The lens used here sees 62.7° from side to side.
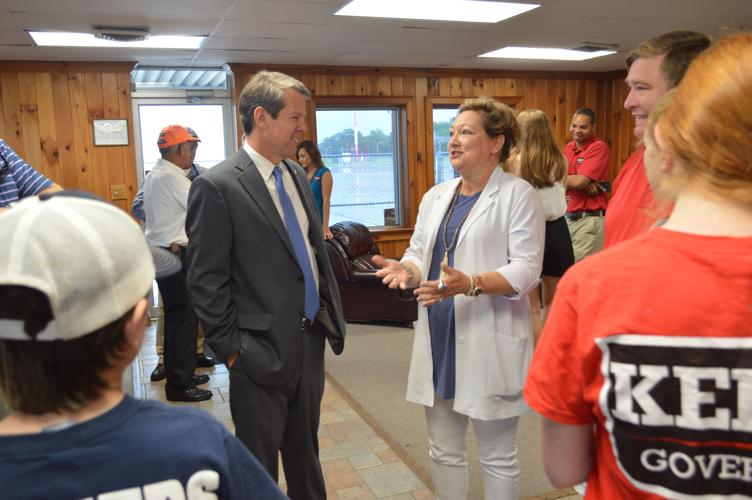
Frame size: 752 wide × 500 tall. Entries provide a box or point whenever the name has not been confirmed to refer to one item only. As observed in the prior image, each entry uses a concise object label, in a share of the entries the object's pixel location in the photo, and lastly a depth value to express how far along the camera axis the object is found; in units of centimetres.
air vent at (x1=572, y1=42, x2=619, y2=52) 604
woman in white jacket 196
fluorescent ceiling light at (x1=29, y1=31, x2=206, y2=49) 495
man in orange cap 381
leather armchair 561
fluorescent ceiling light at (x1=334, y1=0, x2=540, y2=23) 437
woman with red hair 76
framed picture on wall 606
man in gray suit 191
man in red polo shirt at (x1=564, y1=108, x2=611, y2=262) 469
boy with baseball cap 70
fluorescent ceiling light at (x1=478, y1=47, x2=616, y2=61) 628
